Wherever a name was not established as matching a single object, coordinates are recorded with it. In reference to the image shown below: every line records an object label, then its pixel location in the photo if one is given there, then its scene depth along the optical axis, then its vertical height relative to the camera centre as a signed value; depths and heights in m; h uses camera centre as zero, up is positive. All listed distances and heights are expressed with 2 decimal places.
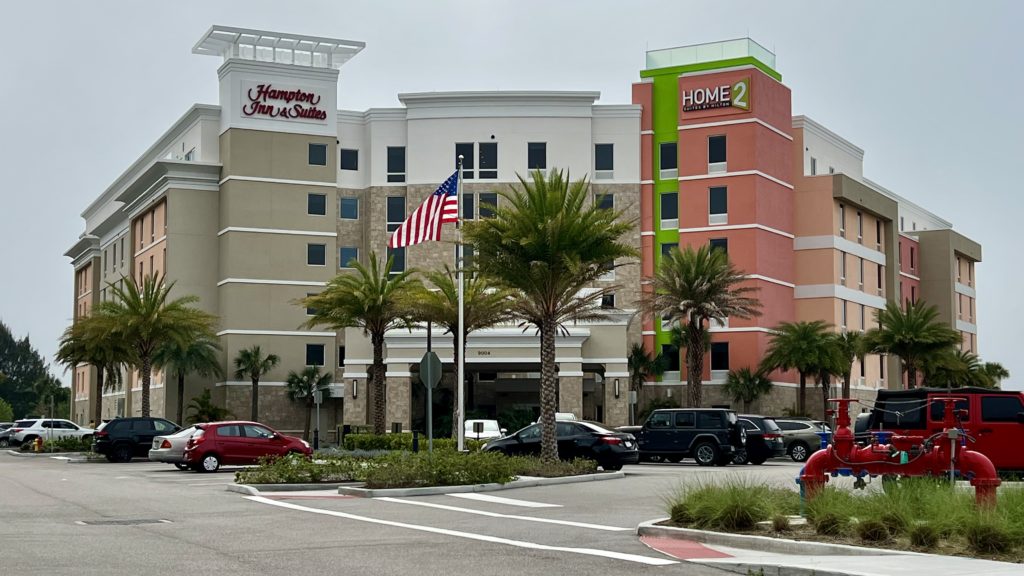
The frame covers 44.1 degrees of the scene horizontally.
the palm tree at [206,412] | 64.31 -2.17
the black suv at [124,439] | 44.91 -2.47
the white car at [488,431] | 45.00 -2.17
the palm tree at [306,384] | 68.38 -0.77
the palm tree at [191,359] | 65.12 +0.53
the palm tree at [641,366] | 65.94 +0.25
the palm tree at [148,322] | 55.69 +2.10
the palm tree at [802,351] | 62.59 +1.03
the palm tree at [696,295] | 55.72 +3.39
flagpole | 35.56 -0.20
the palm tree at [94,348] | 59.09 +1.03
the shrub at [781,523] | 15.12 -1.81
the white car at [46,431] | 65.00 -3.19
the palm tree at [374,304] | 48.03 +2.53
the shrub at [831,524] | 14.70 -1.78
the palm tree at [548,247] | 32.88 +3.26
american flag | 37.38 +4.64
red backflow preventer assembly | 16.22 -1.13
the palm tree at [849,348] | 65.50 +1.24
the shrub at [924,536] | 13.62 -1.77
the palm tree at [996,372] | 85.31 +0.01
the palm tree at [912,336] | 65.75 +1.86
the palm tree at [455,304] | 47.91 +2.51
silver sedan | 36.66 -2.34
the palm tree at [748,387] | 64.50 -0.80
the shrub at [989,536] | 13.07 -1.70
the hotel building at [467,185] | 67.31 +10.13
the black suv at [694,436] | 38.41 -1.99
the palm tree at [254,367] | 67.25 +0.14
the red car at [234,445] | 35.97 -2.19
